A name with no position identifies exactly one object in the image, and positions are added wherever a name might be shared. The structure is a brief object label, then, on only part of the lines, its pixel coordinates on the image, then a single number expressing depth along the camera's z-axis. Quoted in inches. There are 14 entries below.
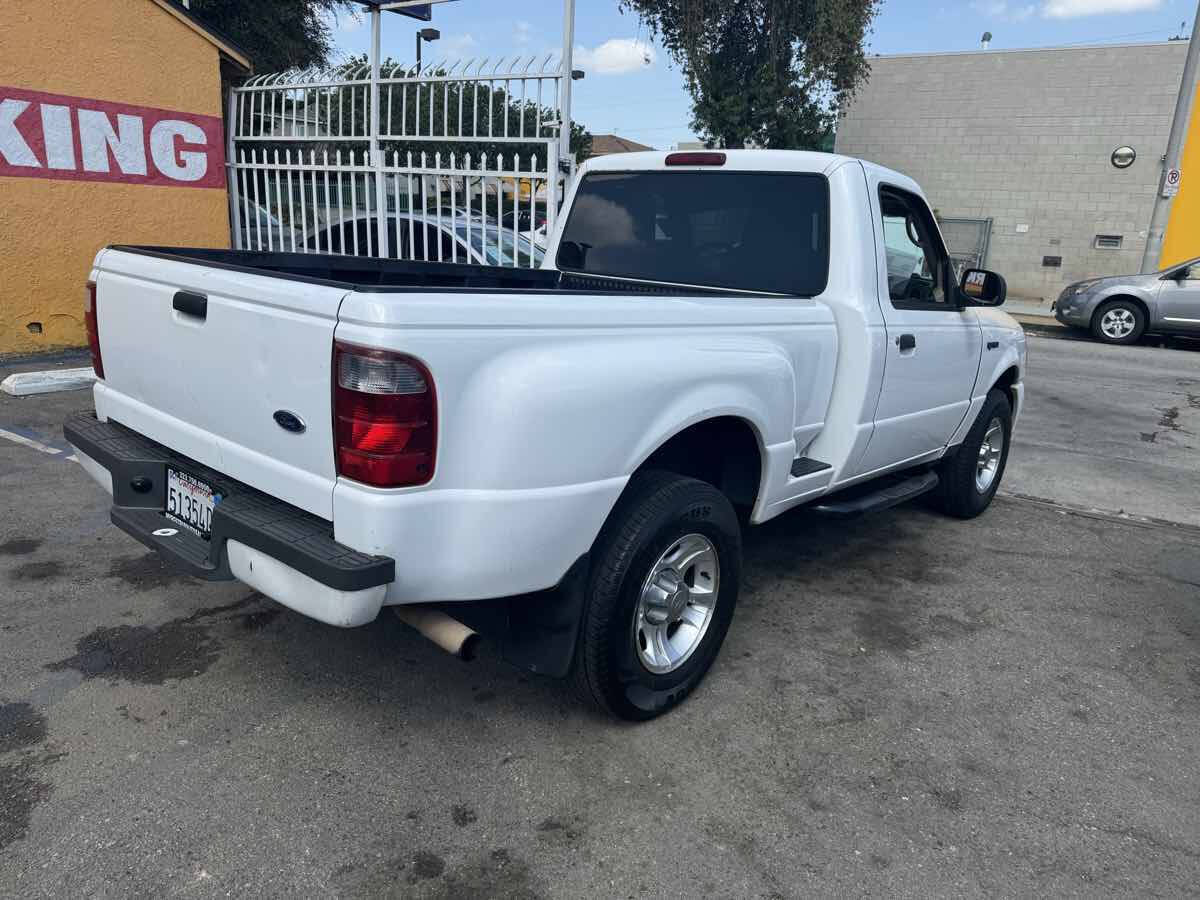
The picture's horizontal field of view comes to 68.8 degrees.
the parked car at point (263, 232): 354.9
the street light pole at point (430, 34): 414.0
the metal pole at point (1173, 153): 578.9
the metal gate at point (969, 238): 830.5
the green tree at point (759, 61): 692.7
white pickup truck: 86.6
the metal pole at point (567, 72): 263.6
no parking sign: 597.3
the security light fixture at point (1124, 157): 764.0
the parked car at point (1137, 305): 541.0
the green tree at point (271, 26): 541.6
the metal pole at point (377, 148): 310.7
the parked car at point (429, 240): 299.1
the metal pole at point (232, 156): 353.7
